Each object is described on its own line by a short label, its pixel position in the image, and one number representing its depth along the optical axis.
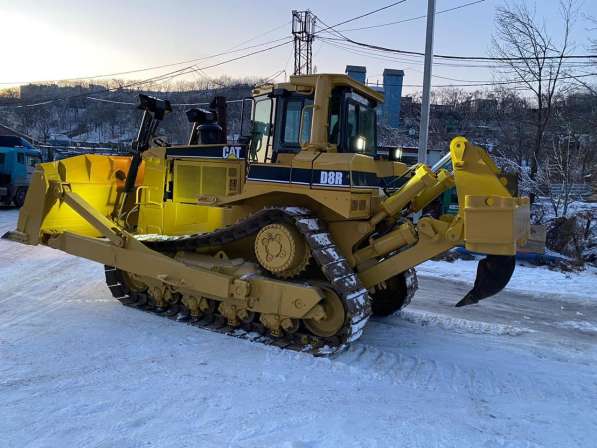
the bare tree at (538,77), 18.19
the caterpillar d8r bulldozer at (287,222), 4.91
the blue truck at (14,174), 18.58
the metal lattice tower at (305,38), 26.58
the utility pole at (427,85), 11.19
